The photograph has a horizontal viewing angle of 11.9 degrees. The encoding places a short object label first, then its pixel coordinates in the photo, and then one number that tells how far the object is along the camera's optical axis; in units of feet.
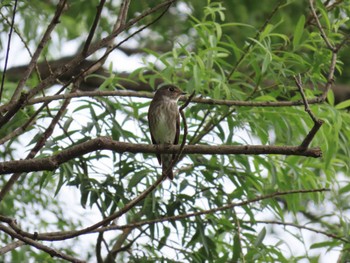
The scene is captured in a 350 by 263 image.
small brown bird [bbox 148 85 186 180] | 35.91
